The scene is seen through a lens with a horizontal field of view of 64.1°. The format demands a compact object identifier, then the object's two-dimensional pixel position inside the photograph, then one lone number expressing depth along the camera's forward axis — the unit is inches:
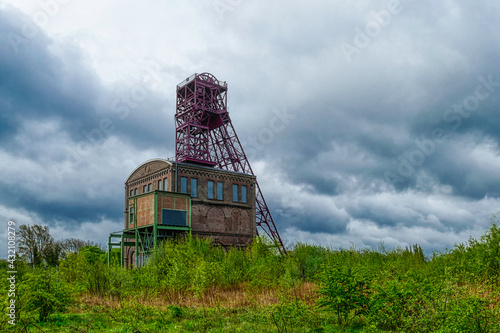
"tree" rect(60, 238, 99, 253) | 1991.9
